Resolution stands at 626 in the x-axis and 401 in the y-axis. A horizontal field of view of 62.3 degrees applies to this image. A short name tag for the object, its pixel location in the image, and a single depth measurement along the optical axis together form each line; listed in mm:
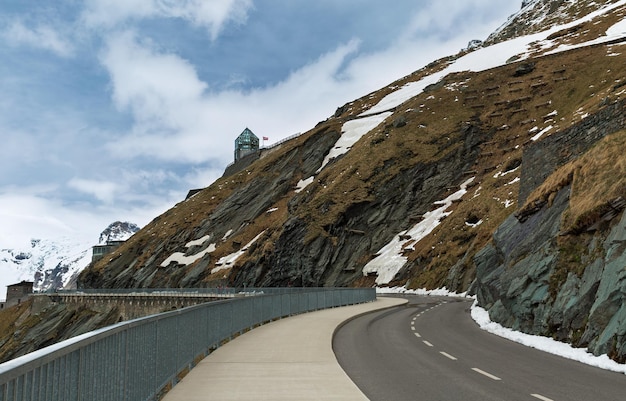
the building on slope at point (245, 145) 154625
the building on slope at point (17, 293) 122750
